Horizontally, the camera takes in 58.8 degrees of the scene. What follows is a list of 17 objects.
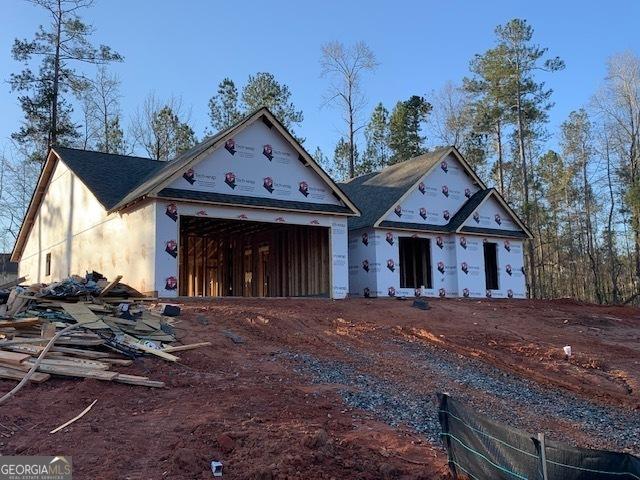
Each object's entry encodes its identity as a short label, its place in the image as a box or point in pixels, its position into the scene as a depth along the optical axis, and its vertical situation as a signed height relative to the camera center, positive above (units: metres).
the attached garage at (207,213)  17.14 +2.78
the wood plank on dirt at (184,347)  10.02 -0.97
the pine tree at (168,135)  40.78 +11.40
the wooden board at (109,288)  14.05 +0.18
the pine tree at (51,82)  33.00 +12.62
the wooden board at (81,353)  9.14 -0.92
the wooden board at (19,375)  8.12 -1.13
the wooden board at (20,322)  10.35 -0.47
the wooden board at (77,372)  8.27 -1.12
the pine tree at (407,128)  45.31 +12.98
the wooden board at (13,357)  8.52 -0.91
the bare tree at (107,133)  40.72 +11.65
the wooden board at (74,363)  8.57 -1.02
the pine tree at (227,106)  43.94 +14.43
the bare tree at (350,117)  43.59 +13.24
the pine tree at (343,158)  46.59 +10.98
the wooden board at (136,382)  8.22 -1.26
